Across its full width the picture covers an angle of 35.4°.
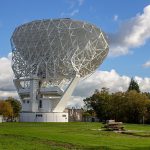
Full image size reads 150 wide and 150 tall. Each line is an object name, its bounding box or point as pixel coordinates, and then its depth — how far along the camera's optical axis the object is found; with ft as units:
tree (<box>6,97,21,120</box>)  279.71
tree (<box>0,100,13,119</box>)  247.50
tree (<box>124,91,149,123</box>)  196.92
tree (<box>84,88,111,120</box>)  218.77
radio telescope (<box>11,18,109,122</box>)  176.31
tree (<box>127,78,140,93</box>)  261.86
